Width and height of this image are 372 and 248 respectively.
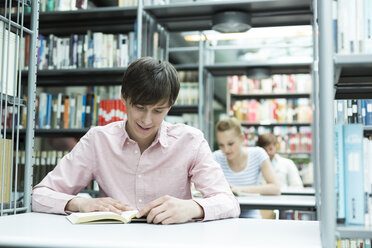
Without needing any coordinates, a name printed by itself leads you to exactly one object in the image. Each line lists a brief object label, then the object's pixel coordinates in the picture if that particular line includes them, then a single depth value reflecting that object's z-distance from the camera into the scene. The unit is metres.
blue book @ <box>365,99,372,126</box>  1.79
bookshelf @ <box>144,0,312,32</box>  2.90
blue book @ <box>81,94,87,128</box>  3.35
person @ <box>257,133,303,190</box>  4.25
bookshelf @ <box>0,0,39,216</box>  1.51
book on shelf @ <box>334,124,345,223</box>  0.98
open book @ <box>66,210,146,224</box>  1.20
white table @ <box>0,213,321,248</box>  0.92
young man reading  1.39
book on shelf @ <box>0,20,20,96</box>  1.53
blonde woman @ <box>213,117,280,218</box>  3.14
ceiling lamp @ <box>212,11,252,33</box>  2.95
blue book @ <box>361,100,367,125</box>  1.81
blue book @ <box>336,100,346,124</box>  1.72
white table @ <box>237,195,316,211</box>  2.54
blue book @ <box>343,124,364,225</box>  0.99
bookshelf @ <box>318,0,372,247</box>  0.93
